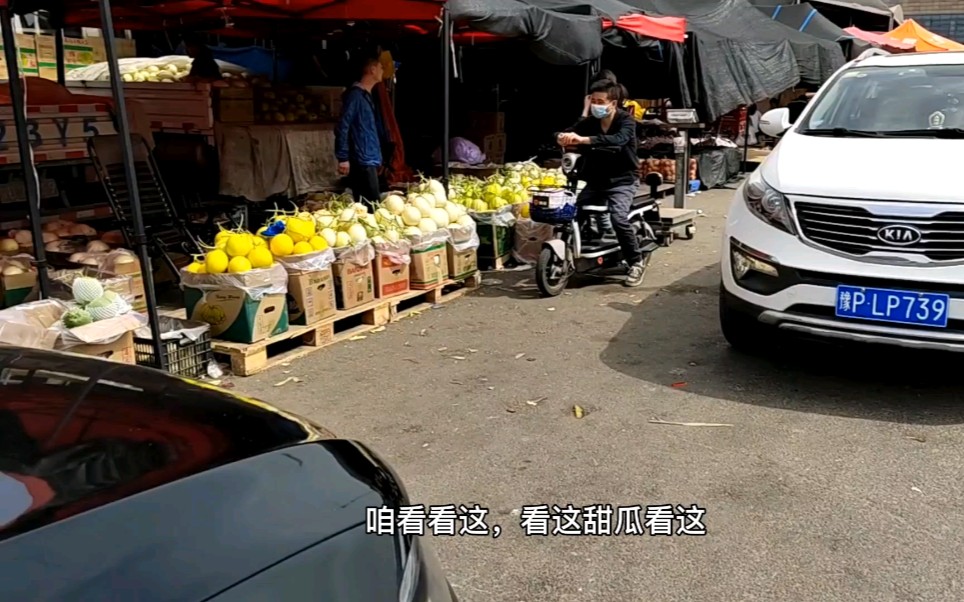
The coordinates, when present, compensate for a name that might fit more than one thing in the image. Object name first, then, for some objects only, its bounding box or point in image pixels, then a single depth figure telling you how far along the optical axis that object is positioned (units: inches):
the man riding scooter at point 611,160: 264.7
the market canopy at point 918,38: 765.3
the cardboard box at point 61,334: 174.7
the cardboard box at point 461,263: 280.5
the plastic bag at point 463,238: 278.7
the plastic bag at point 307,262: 221.1
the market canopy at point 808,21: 678.5
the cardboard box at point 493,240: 316.5
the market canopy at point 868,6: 943.7
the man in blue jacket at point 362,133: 292.4
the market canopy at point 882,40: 713.0
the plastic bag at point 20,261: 230.5
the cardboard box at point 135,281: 244.8
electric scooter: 273.7
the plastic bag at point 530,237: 324.2
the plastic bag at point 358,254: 236.5
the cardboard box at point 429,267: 266.5
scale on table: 366.0
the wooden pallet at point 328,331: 208.2
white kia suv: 167.8
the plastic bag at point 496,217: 313.9
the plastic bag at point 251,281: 206.5
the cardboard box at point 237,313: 207.3
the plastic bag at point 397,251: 250.2
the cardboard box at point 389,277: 251.6
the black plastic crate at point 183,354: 196.7
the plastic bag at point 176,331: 199.3
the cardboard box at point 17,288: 227.0
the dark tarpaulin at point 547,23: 289.9
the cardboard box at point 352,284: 237.5
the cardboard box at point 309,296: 222.2
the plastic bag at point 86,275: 228.4
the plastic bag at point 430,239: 264.2
